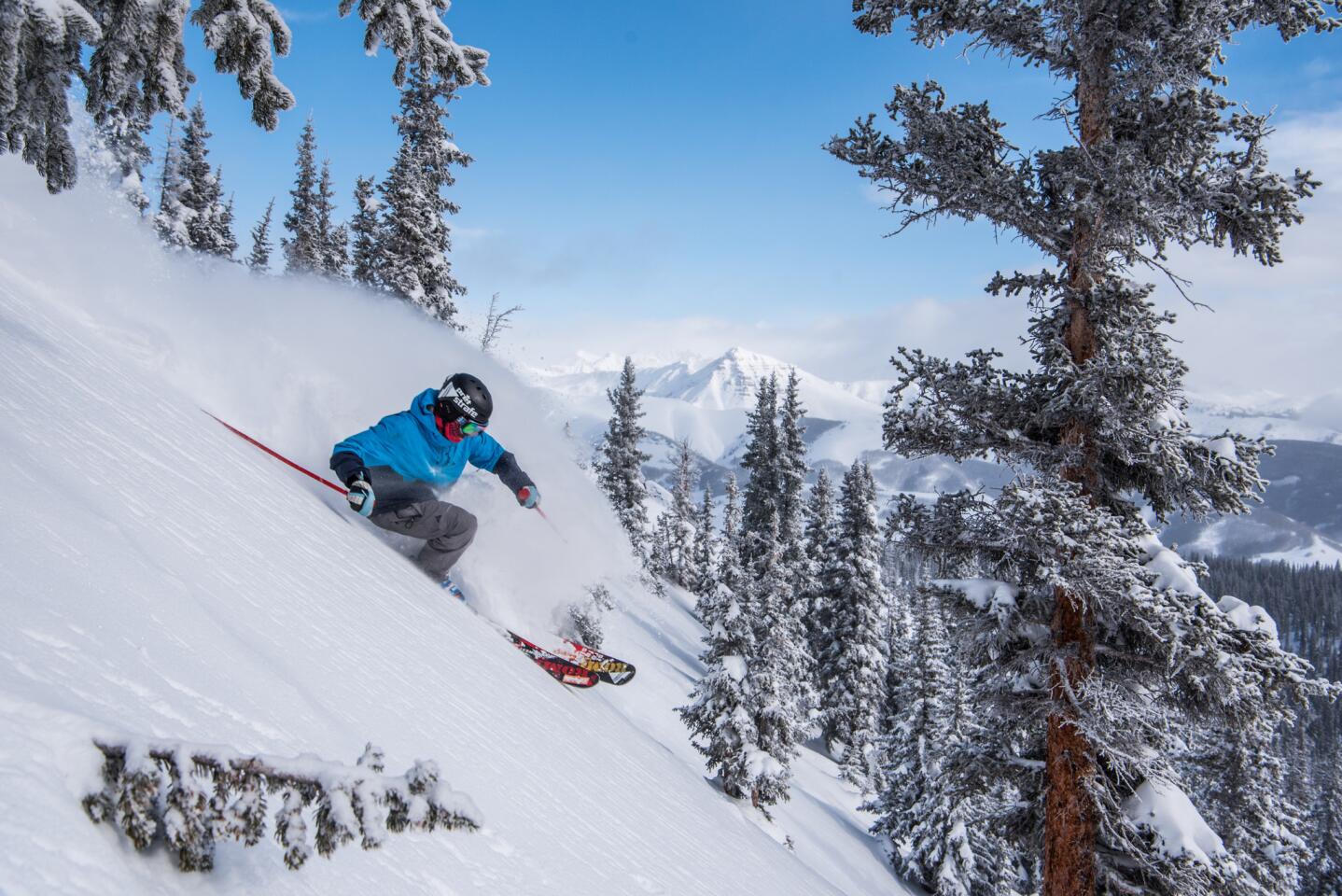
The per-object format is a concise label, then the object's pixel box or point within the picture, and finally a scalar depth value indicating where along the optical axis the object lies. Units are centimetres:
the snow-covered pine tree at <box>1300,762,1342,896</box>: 4122
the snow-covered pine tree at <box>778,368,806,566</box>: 4259
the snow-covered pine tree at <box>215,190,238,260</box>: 4744
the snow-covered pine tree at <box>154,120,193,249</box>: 3816
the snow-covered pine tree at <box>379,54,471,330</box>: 2478
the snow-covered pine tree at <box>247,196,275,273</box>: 5766
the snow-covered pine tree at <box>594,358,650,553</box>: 4178
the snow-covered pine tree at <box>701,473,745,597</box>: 2181
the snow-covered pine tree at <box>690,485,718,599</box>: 5566
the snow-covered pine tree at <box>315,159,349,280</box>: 5103
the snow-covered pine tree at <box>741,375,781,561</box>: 4306
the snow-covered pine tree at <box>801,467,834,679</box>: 3919
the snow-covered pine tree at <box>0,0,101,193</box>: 396
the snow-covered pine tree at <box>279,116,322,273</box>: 4978
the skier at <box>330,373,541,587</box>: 694
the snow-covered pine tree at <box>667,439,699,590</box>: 5634
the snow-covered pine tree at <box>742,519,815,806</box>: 2002
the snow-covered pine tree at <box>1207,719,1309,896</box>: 2095
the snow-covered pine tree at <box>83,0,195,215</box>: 468
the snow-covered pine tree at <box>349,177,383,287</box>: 3903
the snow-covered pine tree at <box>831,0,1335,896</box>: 657
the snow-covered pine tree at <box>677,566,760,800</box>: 2023
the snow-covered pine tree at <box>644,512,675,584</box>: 4891
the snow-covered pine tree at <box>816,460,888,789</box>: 3791
